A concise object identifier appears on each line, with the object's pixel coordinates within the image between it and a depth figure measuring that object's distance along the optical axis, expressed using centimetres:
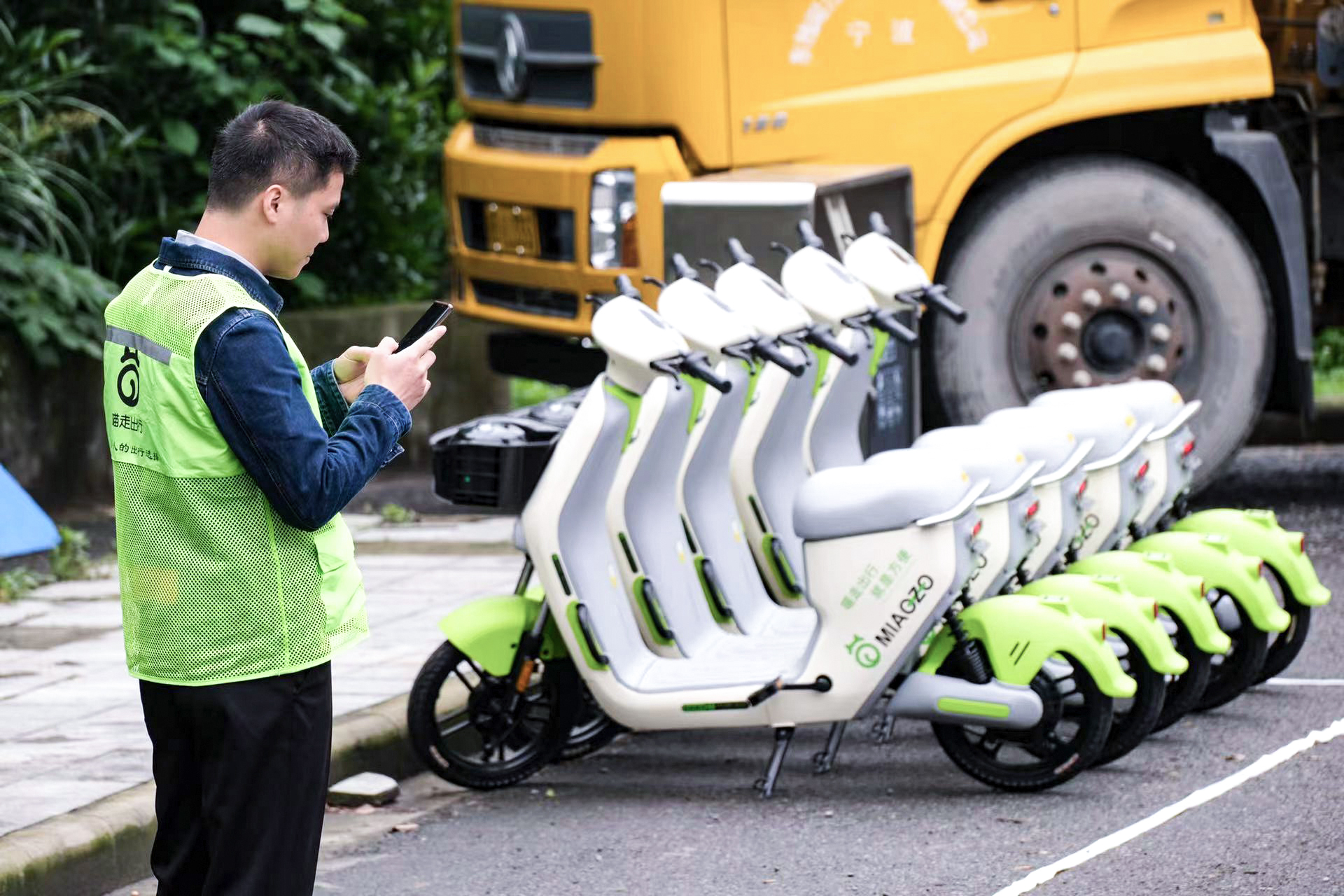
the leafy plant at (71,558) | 1584
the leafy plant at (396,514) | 1839
